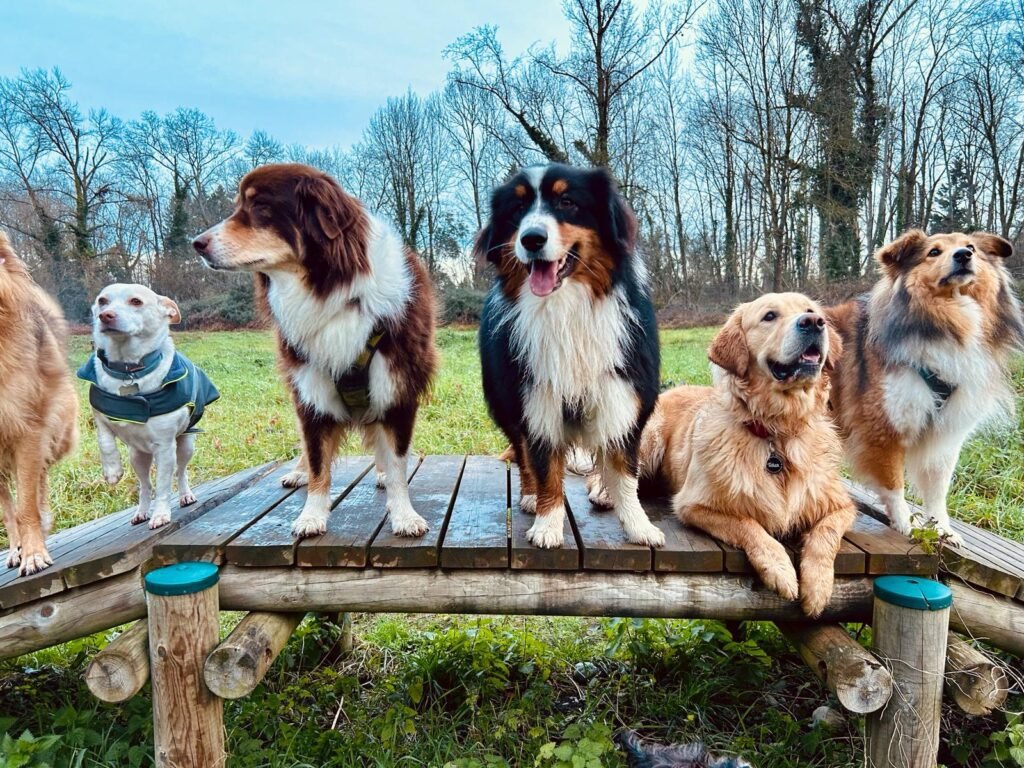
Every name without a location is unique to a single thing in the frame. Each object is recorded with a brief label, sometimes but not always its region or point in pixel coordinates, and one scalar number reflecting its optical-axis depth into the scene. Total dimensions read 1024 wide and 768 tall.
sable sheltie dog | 2.75
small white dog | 2.42
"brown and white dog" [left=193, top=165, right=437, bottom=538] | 2.21
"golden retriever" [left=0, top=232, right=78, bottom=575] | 2.34
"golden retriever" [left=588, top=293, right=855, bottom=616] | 2.13
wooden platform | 2.14
